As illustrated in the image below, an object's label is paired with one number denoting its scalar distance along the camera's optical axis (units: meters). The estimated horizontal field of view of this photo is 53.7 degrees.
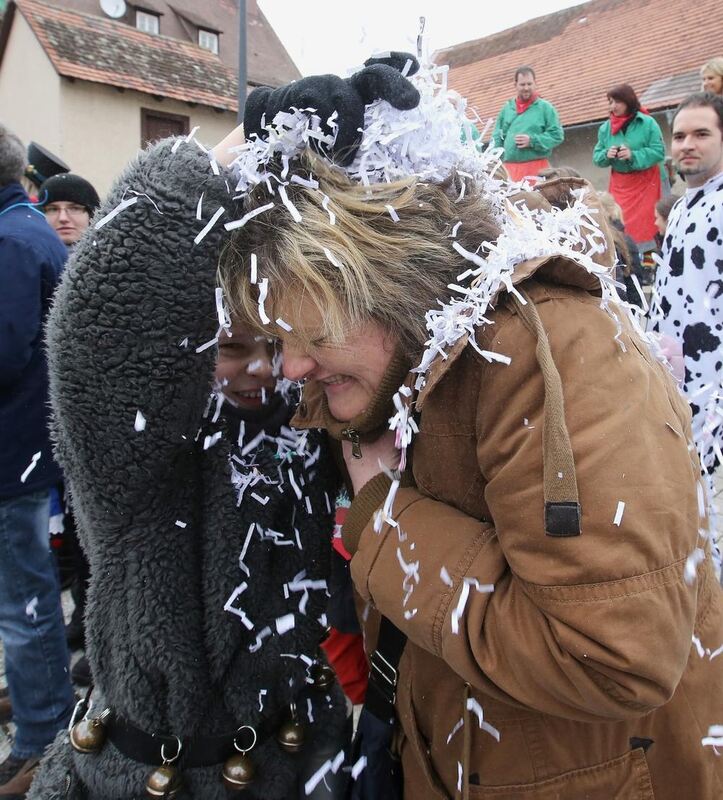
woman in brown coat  1.04
